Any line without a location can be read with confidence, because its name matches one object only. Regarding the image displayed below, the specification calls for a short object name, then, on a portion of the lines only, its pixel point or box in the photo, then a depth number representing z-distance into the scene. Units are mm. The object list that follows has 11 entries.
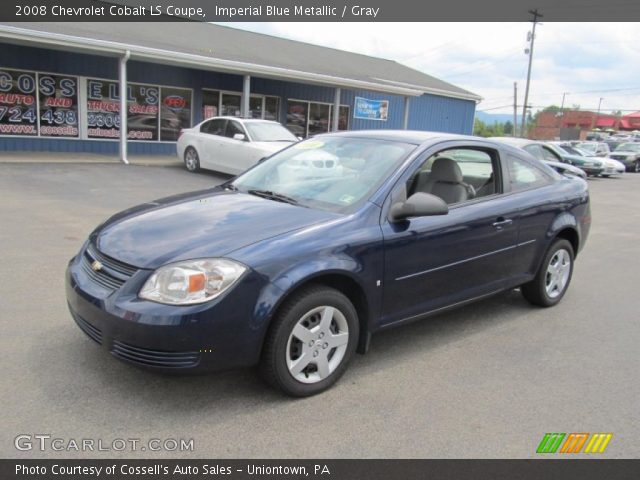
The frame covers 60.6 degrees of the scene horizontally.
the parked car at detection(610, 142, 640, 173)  28719
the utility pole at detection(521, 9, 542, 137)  37781
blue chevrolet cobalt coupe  2916
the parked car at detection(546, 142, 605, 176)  21656
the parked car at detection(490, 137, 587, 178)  14172
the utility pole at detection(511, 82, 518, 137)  48888
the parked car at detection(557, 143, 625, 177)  21906
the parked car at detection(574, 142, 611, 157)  26334
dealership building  14805
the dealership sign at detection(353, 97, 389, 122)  24359
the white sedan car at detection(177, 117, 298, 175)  12555
